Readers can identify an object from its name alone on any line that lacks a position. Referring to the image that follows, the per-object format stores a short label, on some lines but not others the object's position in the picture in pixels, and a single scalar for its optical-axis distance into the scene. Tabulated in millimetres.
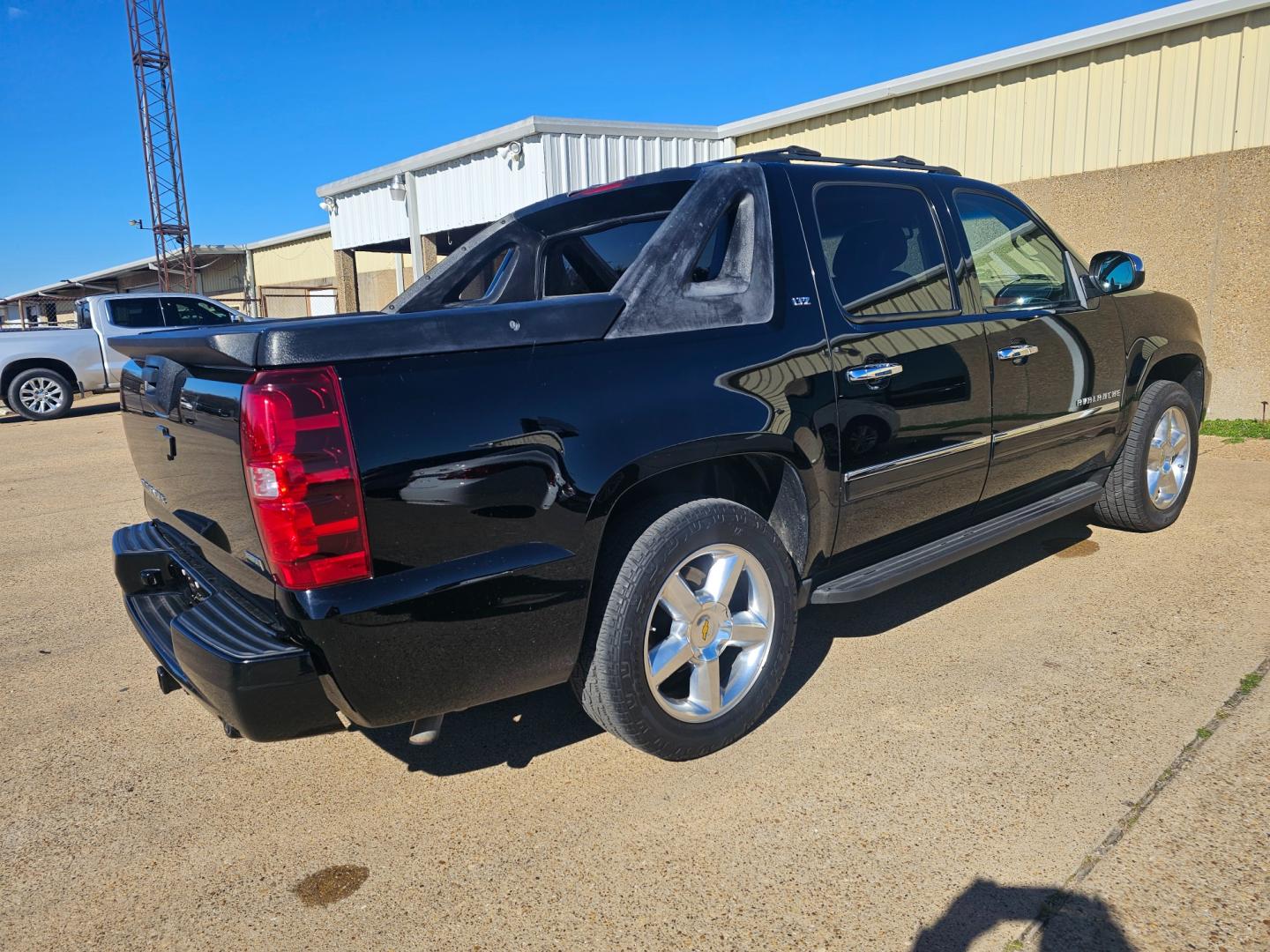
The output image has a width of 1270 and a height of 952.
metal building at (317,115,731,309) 11180
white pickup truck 12578
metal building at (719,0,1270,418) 7473
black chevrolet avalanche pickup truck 2094
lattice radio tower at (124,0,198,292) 37219
